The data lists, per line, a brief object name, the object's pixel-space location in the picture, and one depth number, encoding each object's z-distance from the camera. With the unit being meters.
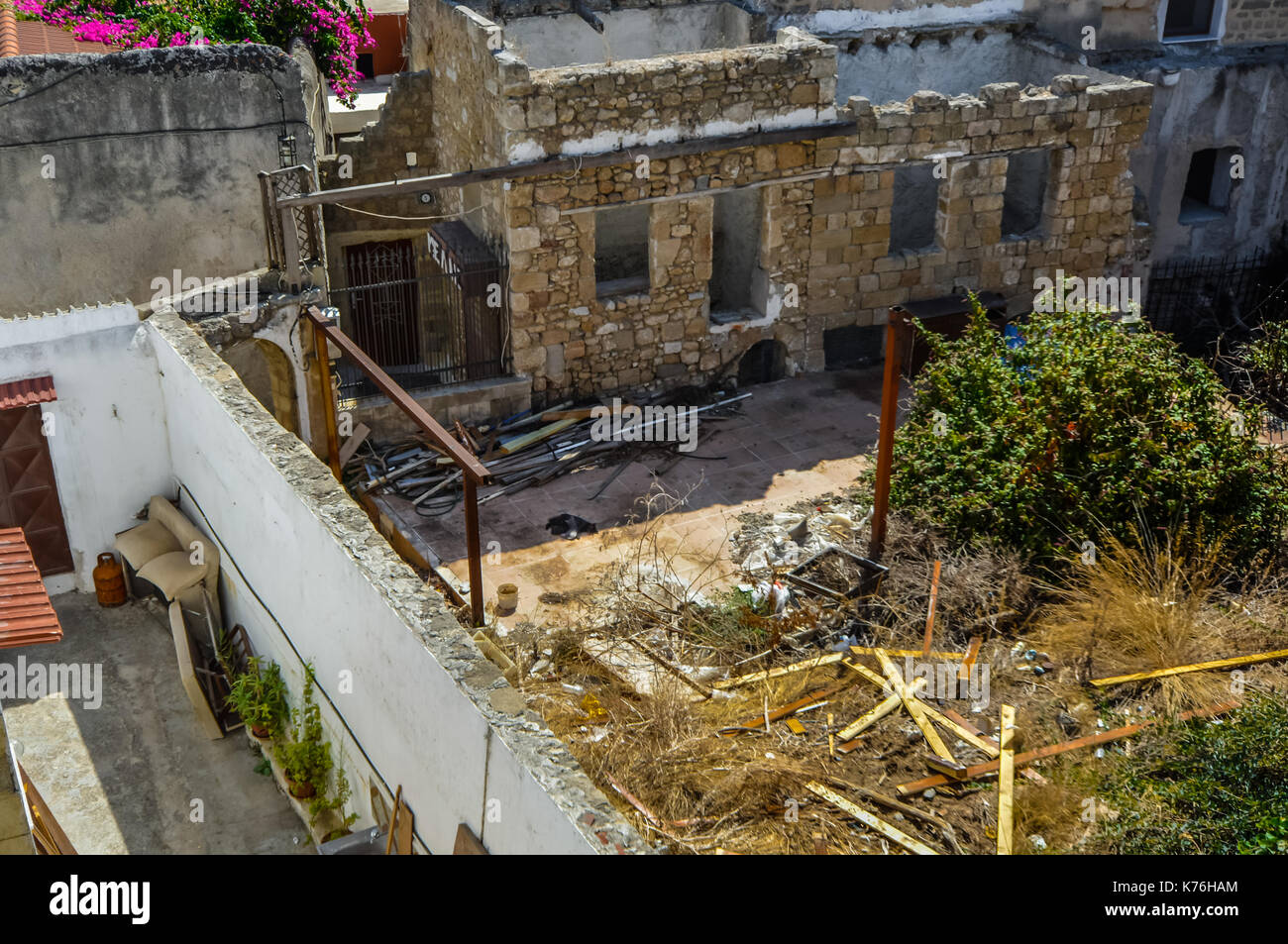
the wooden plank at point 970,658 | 9.35
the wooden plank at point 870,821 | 7.87
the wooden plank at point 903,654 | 9.60
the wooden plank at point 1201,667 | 9.05
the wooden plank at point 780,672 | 9.70
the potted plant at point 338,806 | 8.33
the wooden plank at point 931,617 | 9.71
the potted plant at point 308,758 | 8.41
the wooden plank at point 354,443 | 13.21
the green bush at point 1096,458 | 10.19
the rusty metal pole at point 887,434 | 9.91
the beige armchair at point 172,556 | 9.63
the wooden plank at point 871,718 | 8.91
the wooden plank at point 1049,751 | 8.40
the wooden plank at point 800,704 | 9.11
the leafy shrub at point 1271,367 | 13.71
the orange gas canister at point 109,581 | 10.20
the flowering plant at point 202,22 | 14.82
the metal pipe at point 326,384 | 11.06
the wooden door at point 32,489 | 9.61
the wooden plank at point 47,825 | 7.55
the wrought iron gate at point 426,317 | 13.87
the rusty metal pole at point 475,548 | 8.91
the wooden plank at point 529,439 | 13.59
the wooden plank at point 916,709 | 8.66
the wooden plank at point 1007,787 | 7.85
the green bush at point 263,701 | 8.84
